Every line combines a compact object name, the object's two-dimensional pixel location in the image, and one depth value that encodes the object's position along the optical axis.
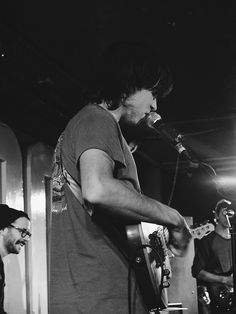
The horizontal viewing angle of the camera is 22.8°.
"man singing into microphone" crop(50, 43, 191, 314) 1.83
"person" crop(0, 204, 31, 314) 5.57
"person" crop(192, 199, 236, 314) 7.48
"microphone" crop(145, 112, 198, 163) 2.79
